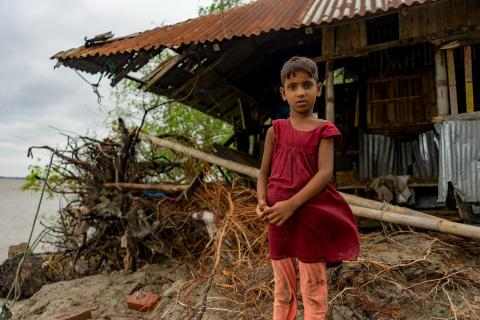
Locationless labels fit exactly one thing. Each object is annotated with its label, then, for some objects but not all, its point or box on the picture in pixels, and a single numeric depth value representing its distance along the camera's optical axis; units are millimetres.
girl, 2021
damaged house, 5379
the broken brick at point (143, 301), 4145
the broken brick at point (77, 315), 3913
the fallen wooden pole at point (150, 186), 5434
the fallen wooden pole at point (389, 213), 3879
